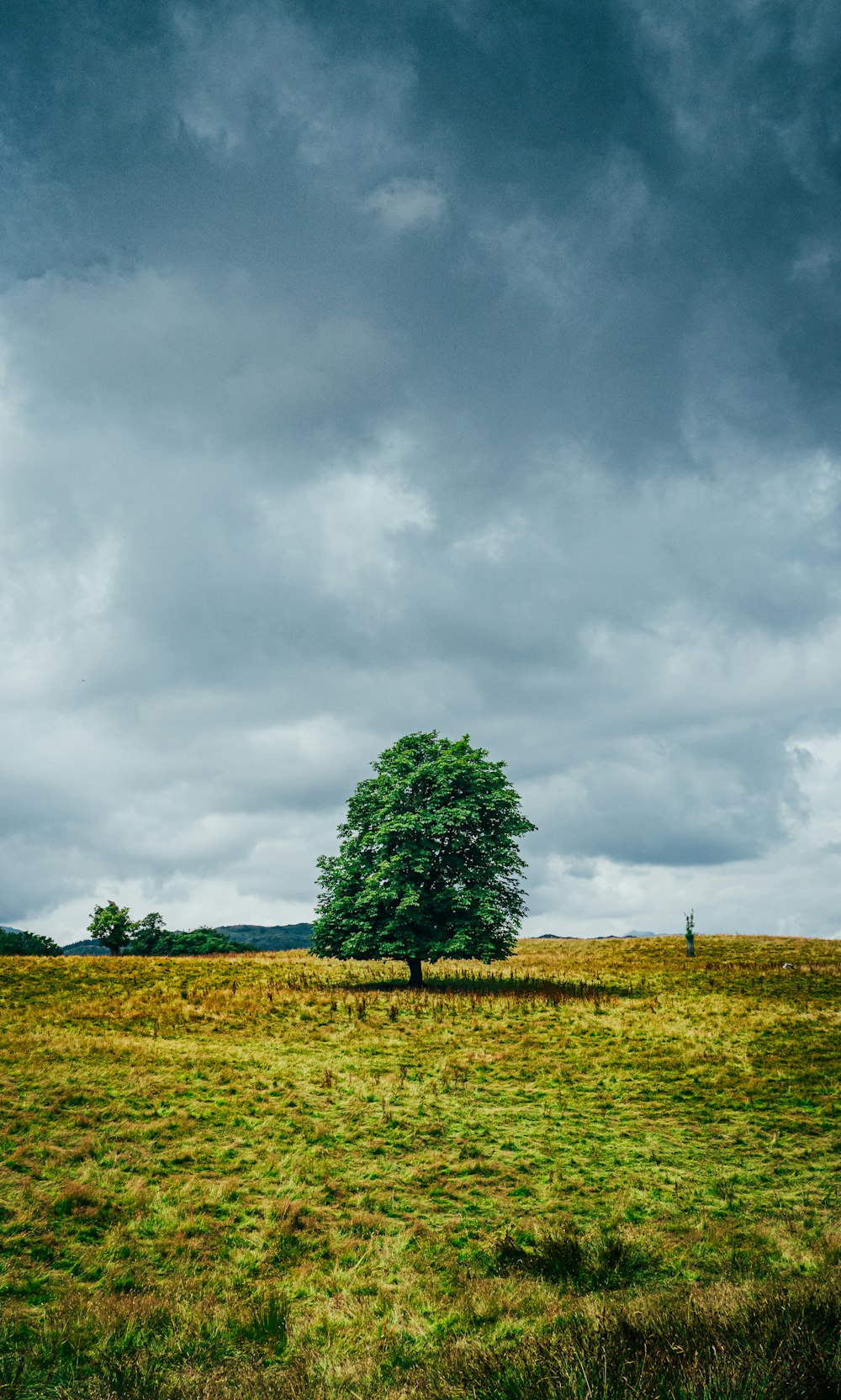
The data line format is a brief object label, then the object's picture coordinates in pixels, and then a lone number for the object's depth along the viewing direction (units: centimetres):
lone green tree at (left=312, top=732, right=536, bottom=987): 3519
